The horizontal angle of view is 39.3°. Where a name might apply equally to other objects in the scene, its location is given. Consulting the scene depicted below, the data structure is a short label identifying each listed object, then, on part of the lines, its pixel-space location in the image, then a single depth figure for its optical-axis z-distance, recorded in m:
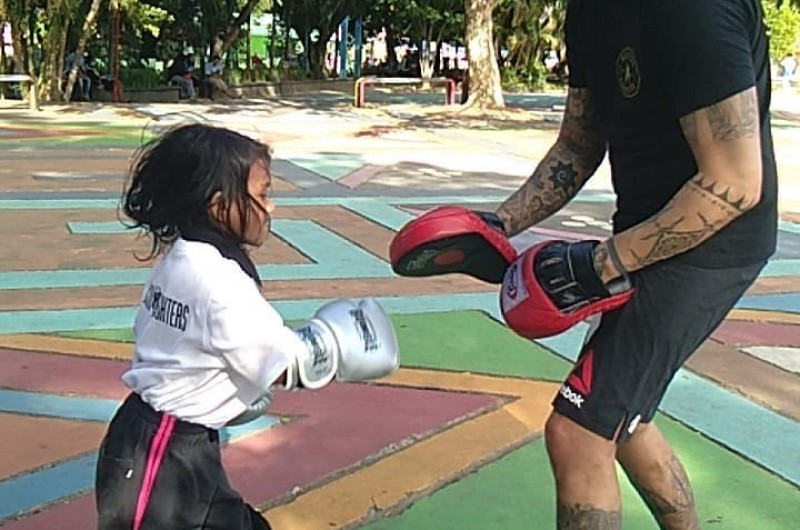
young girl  2.33
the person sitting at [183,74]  28.79
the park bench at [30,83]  21.42
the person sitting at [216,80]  29.25
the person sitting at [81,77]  25.83
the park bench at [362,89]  24.88
